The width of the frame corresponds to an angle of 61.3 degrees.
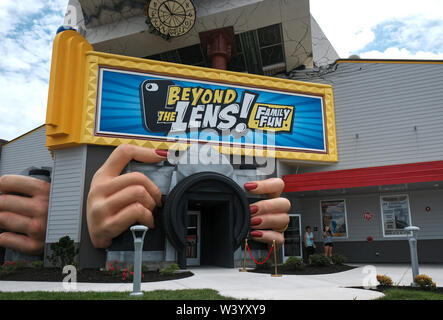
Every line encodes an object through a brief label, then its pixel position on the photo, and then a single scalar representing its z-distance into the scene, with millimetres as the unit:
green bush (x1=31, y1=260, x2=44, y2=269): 14127
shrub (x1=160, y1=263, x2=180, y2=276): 11923
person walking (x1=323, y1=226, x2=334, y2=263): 16344
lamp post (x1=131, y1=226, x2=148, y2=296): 7785
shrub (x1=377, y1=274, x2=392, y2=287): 9594
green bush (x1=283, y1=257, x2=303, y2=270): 13391
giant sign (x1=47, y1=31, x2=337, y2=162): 15109
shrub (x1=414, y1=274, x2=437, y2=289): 8914
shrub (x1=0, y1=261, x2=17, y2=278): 11867
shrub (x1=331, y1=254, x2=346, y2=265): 14459
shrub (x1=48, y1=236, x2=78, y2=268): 13047
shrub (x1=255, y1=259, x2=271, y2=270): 14086
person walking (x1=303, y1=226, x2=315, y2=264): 16531
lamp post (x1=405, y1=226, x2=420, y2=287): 9391
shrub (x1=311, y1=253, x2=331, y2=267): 13781
